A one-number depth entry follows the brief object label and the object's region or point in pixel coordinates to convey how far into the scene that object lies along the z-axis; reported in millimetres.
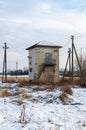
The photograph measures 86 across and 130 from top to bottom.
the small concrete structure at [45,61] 23639
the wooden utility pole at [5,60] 26708
